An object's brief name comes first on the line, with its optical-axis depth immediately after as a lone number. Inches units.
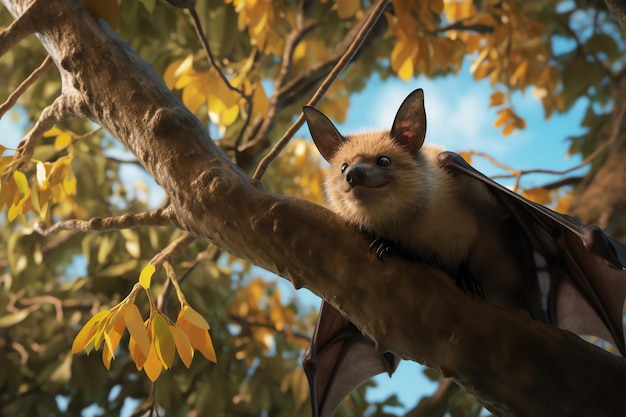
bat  26.7
